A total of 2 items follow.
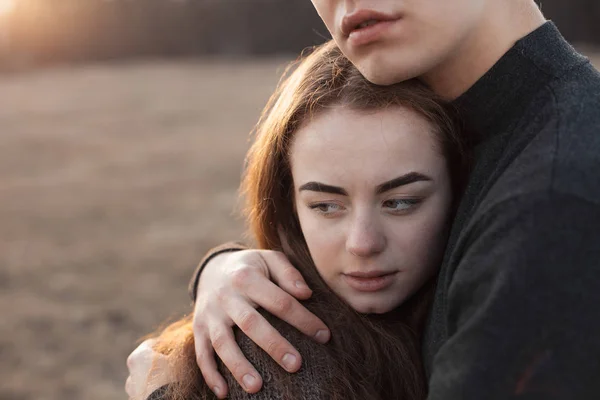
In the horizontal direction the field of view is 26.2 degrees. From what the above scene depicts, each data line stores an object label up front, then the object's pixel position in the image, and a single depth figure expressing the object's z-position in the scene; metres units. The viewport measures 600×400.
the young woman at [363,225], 1.02
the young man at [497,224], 0.85
